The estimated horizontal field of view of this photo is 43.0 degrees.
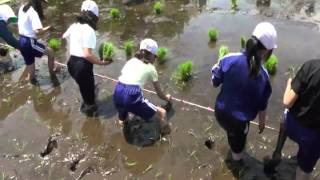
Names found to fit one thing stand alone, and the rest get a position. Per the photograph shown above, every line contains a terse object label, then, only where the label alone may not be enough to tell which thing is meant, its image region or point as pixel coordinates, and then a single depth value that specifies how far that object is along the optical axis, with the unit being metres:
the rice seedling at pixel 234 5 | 10.17
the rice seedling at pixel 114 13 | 10.33
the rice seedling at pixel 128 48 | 8.24
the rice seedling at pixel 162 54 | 7.69
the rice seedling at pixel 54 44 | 8.62
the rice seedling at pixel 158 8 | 10.32
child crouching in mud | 5.36
